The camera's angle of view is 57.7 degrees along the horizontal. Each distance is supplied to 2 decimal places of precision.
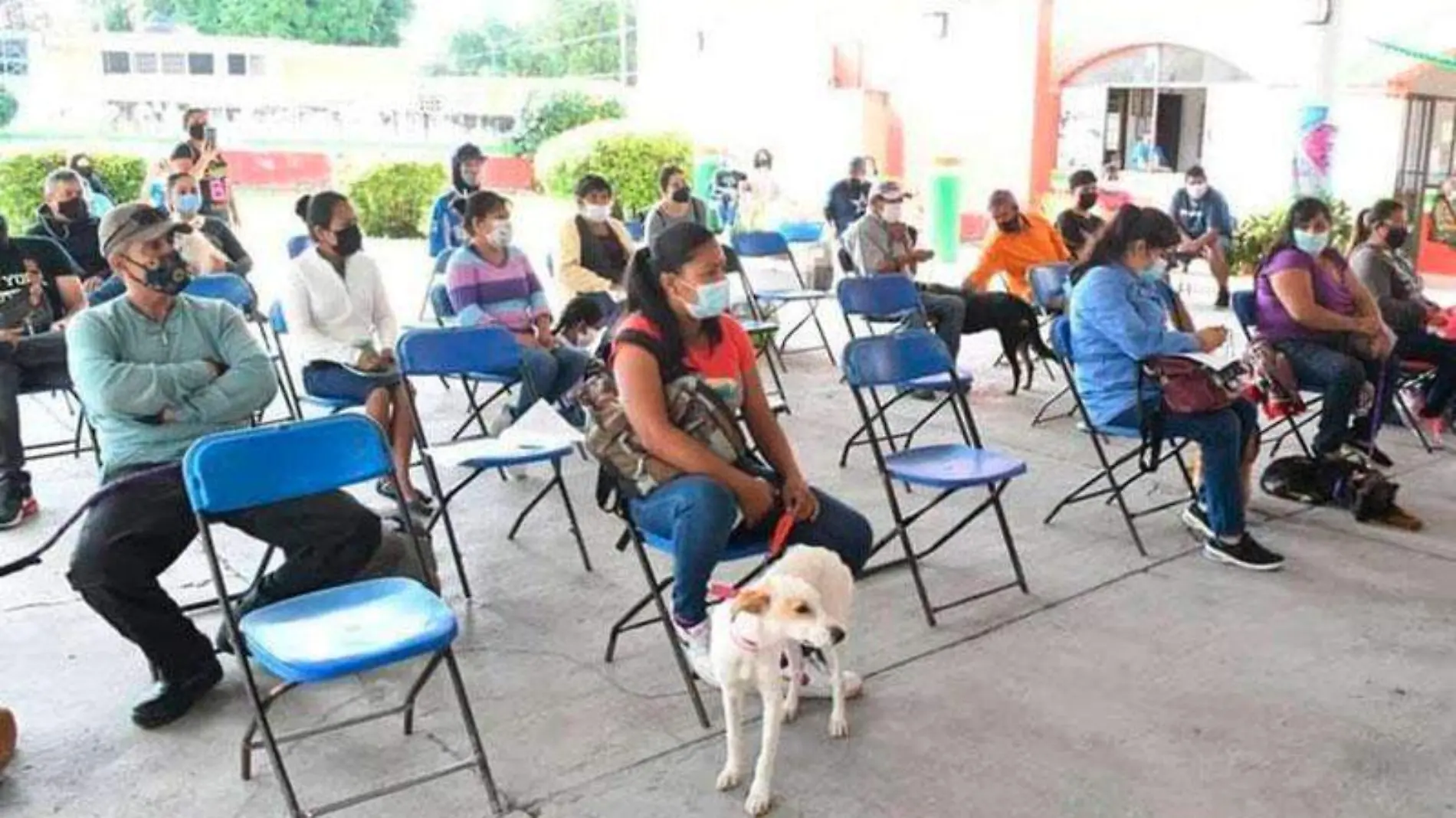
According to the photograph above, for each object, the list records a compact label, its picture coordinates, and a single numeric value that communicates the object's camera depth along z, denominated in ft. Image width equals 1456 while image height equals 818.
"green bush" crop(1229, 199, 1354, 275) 39.78
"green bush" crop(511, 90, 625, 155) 73.67
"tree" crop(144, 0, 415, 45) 105.91
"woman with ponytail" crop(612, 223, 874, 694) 10.84
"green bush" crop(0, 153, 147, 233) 49.62
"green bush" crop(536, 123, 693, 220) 56.13
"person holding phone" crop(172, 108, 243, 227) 29.58
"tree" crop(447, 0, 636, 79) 136.05
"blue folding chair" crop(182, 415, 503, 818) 8.75
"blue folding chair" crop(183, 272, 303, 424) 20.38
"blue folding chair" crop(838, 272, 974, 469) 21.98
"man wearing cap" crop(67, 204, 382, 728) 10.85
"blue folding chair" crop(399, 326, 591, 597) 13.34
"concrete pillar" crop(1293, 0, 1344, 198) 37.60
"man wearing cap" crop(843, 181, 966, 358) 25.58
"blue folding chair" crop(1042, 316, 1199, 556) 15.38
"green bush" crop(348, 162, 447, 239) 55.21
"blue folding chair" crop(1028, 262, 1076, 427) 24.07
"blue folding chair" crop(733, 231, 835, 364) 28.07
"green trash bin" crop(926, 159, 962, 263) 47.42
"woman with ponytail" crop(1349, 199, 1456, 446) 19.75
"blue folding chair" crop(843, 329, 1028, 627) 12.97
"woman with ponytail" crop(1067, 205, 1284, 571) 14.65
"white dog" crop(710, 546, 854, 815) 9.23
